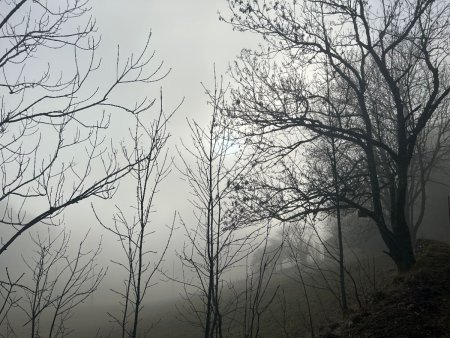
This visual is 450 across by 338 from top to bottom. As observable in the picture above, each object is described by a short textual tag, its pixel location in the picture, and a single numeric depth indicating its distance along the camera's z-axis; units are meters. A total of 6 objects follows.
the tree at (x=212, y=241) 4.52
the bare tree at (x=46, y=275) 4.81
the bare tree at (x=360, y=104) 9.27
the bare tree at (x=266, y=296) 22.14
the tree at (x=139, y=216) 4.70
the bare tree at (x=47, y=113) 3.09
